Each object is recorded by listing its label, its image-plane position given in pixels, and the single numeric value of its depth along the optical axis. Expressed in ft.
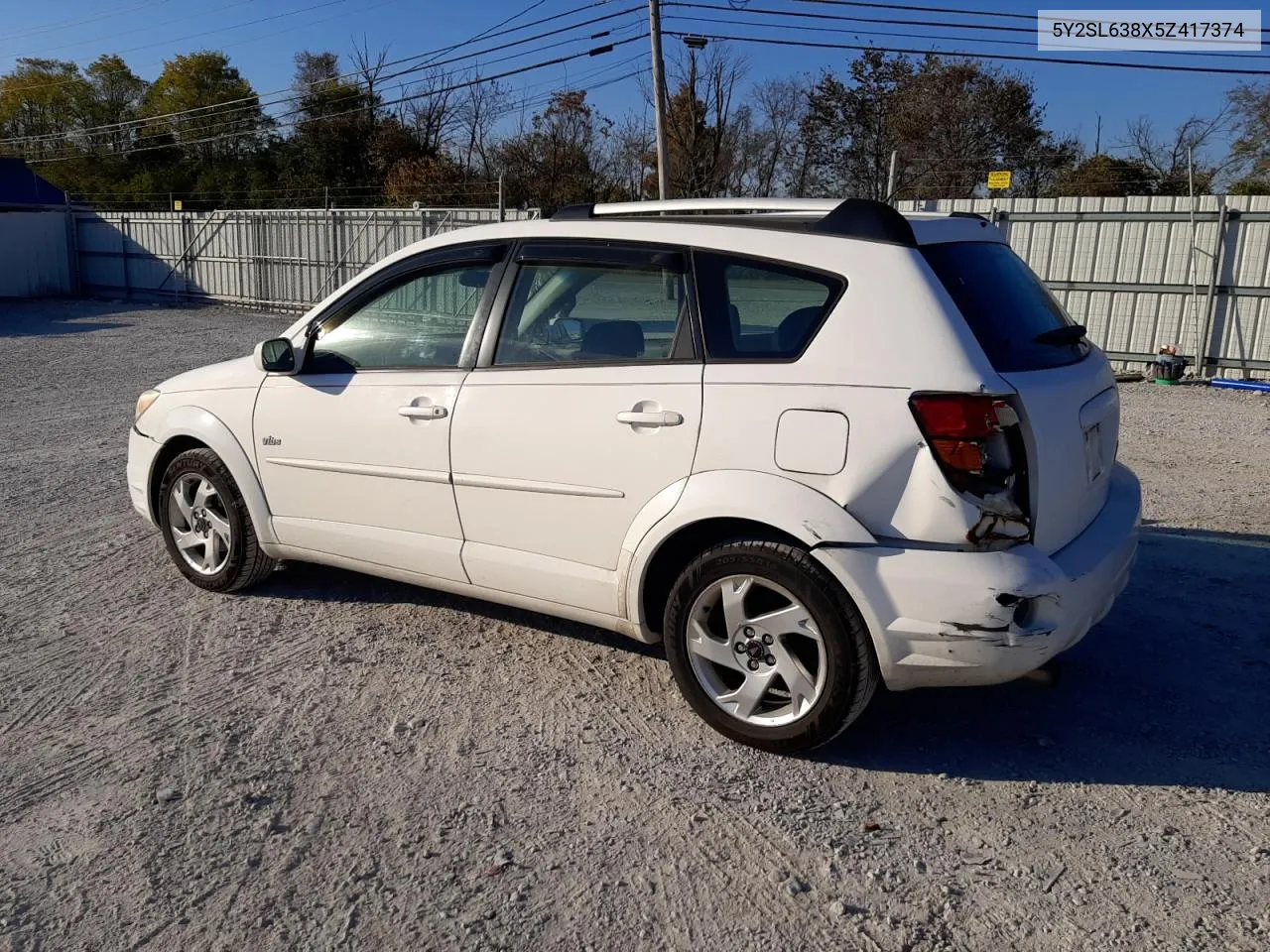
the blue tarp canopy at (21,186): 93.30
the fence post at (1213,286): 43.68
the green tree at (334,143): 138.72
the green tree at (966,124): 99.76
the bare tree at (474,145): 130.52
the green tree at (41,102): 187.52
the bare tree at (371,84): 138.92
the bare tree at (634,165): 117.39
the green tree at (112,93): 187.93
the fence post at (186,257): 88.22
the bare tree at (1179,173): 79.05
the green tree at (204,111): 160.04
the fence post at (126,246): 92.73
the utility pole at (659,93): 69.56
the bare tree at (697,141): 112.68
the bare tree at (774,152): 117.50
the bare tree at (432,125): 135.85
